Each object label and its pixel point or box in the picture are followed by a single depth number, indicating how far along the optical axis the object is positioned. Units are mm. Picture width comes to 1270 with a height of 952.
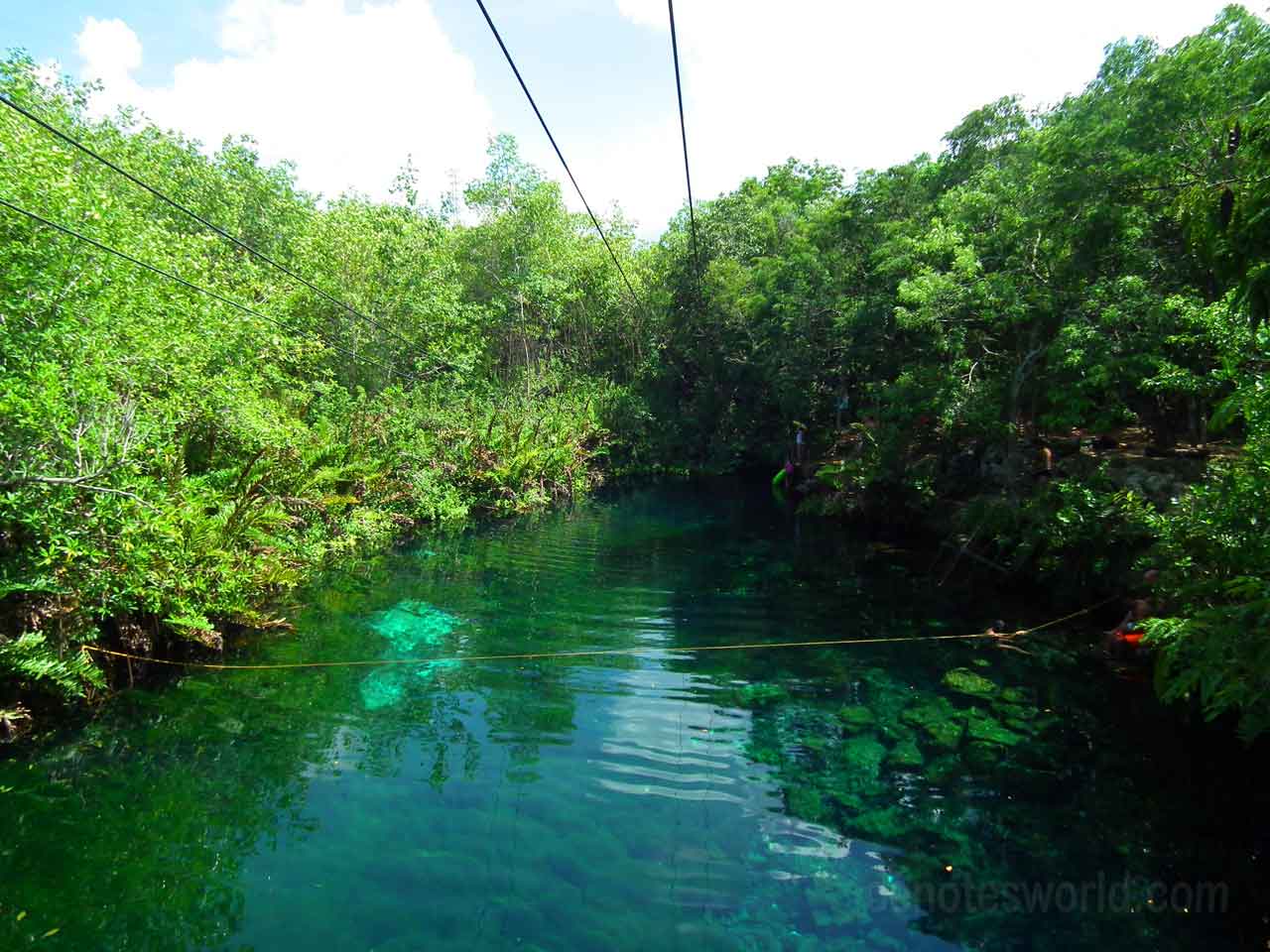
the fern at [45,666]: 5391
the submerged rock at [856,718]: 6438
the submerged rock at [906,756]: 5777
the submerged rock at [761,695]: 6988
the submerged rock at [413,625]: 8641
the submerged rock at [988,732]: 6141
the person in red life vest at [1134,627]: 7555
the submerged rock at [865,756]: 5668
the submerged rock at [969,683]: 7180
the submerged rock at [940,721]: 6195
